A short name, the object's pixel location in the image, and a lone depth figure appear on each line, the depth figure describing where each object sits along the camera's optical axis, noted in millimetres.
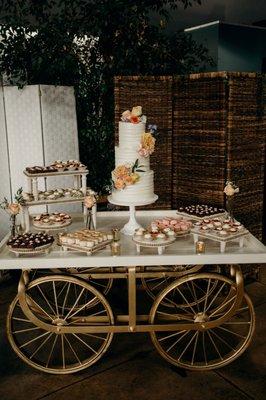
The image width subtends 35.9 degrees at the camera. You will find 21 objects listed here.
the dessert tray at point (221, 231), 2777
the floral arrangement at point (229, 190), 3242
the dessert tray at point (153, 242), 2703
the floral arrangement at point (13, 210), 2980
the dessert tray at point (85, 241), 2711
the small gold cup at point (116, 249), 2699
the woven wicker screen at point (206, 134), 3857
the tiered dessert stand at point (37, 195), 3240
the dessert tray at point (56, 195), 3311
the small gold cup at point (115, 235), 2924
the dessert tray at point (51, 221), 3195
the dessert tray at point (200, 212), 3306
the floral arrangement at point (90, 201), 3059
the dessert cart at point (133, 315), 2668
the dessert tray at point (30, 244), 2689
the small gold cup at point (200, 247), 2713
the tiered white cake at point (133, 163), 3041
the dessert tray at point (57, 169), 3426
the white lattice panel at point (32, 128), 4605
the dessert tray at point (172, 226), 2941
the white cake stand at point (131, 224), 3148
